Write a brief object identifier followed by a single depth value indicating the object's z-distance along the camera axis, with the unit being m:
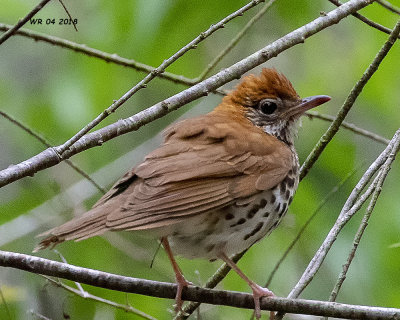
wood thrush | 8.52
